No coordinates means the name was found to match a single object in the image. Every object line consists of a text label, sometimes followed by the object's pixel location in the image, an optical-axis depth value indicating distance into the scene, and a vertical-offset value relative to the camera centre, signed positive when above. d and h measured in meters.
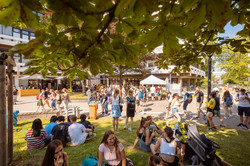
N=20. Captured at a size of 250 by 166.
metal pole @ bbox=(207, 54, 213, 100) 6.07 +0.35
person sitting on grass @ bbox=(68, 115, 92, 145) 4.42 -1.65
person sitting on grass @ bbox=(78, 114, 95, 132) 5.09 -1.53
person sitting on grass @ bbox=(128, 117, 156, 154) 3.82 -1.59
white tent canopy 15.49 +0.22
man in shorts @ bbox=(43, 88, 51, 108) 10.07 -0.99
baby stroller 2.19 -1.22
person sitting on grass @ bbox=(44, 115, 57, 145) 4.73 -1.55
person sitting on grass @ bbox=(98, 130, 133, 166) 2.78 -1.44
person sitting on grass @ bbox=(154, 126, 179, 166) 2.90 -1.46
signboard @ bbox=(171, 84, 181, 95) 16.38 -0.66
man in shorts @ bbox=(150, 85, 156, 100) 14.93 -0.92
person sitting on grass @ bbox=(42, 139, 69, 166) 2.26 -1.25
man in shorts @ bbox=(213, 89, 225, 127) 5.95 -1.15
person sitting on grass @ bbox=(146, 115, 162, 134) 4.02 -1.35
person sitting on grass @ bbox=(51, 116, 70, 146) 4.24 -1.59
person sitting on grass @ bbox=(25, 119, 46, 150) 3.93 -1.60
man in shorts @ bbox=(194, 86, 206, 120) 7.46 -0.88
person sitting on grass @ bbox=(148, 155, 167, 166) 2.29 -1.36
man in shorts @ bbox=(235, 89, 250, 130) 5.92 -1.07
